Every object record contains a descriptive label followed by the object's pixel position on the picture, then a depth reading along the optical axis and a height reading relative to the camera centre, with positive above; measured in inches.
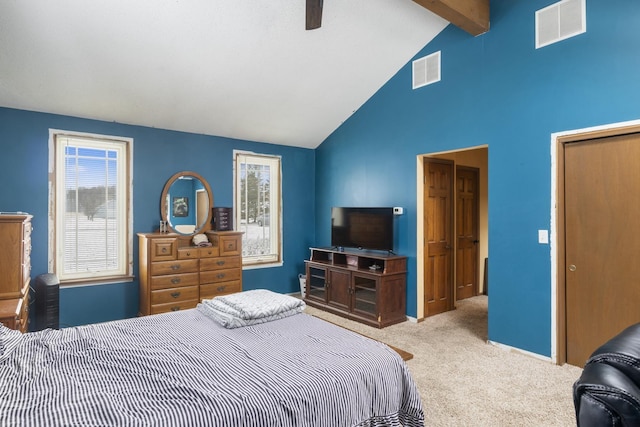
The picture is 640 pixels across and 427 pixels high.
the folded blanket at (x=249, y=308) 86.1 -22.4
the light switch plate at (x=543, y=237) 129.2 -7.2
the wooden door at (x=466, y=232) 217.9 -9.2
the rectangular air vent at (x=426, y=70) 166.5 +68.2
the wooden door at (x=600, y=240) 112.2 -7.6
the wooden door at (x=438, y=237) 180.5 -10.0
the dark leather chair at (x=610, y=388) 28.1 -14.0
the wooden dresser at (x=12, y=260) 109.0 -12.4
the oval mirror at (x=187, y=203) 185.9 +7.6
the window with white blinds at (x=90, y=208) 159.9 +4.5
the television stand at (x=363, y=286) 169.9 -33.9
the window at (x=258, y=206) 211.9 +6.7
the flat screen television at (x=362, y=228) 180.0 -5.6
